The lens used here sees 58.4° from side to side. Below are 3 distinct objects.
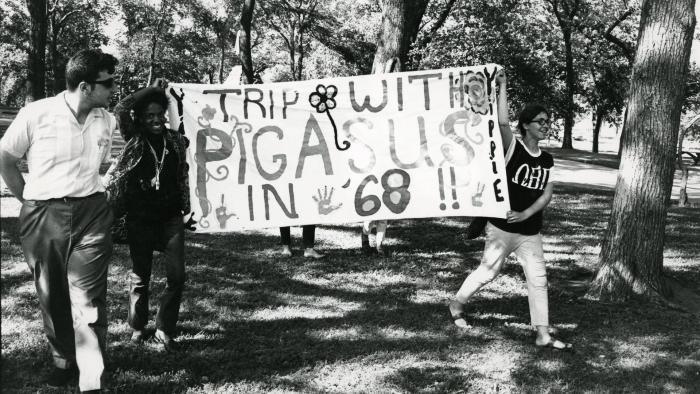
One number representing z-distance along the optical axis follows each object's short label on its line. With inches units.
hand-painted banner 215.5
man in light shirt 139.2
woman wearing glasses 191.2
